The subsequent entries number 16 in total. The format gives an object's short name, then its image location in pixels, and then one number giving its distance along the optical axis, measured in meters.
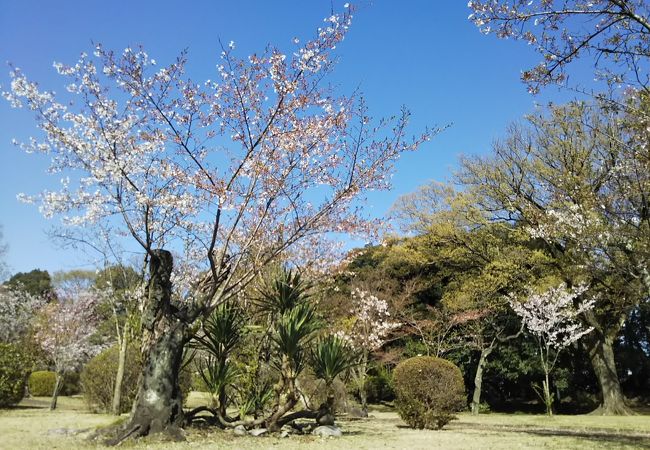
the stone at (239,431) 7.89
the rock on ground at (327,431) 8.22
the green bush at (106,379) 12.98
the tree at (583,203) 9.98
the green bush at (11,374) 14.42
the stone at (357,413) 15.78
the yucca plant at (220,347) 8.23
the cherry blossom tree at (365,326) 18.52
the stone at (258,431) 7.91
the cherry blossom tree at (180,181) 7.43
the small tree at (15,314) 26.45
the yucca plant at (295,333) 7.91
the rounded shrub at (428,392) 10.02
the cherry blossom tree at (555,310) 18.16
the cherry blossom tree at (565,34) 5.55
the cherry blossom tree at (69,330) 18.94
